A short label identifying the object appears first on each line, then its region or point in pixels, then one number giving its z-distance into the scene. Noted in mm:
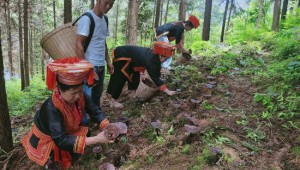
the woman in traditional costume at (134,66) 5320
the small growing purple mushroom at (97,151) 3624
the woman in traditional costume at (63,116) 2791
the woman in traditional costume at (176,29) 7434
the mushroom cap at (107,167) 3137
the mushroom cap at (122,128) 2882
